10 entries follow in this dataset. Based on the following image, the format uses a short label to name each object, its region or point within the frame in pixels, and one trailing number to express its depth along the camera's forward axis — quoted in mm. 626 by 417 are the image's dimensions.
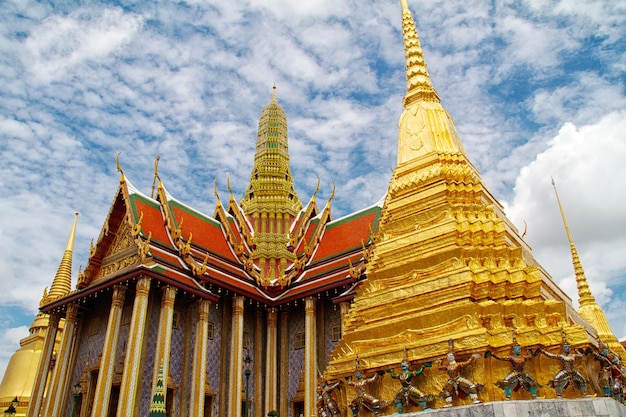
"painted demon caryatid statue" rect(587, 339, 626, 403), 8867
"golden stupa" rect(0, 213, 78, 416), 24062
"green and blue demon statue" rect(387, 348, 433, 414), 9223
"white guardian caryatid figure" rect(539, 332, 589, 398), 8328
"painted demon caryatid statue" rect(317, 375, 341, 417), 10711
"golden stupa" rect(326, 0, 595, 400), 9125
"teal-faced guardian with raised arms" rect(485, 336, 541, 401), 8414
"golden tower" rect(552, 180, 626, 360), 20466
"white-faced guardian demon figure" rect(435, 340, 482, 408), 8586
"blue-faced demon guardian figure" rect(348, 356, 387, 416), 9719
